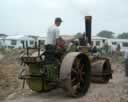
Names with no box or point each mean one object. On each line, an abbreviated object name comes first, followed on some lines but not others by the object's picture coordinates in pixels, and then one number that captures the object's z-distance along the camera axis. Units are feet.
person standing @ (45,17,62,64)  14.60
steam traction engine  14.09
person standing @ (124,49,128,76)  23.10
